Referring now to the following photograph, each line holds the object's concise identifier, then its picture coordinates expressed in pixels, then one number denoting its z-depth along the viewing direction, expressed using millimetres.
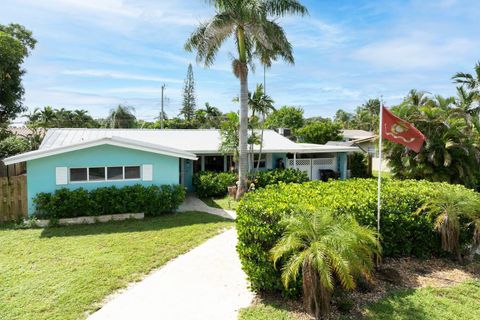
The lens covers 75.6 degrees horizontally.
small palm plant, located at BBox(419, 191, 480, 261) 6922
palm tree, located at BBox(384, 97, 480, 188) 14766
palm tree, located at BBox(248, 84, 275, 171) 16344
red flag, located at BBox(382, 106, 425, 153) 6832
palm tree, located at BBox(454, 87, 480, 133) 19097
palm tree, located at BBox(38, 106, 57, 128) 39019
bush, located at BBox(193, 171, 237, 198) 15648
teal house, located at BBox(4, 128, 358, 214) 10664
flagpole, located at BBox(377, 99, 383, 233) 6586
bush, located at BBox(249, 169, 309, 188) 16219
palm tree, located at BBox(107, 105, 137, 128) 41875
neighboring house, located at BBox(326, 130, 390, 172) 21797
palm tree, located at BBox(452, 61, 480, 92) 20125
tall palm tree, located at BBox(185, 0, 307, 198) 13023
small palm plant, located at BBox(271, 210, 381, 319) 4527
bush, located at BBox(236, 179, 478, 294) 5555
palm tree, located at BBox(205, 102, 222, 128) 45844
